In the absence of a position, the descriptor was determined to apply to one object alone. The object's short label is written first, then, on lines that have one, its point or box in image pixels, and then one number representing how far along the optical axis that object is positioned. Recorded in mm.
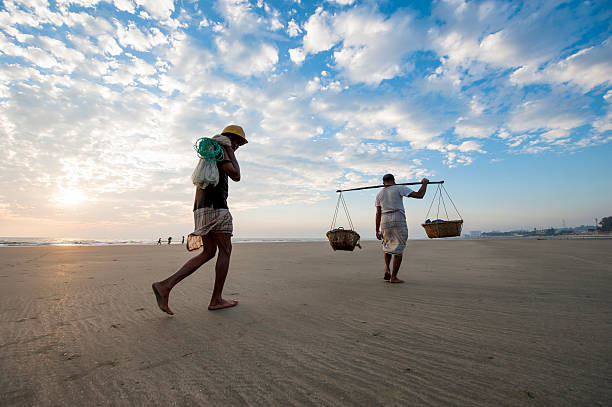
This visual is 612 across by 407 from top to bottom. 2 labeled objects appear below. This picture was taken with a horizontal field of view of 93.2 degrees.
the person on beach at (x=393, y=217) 5246
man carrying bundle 3188
